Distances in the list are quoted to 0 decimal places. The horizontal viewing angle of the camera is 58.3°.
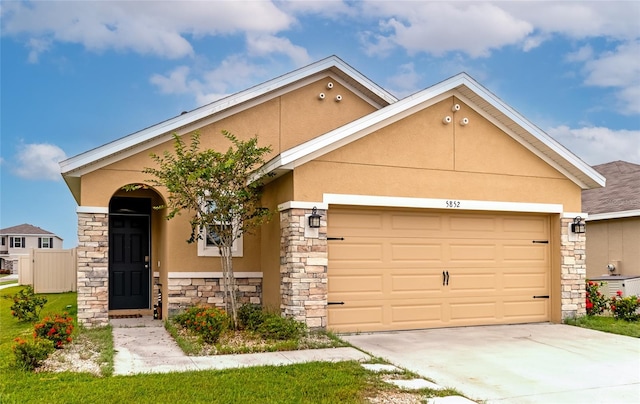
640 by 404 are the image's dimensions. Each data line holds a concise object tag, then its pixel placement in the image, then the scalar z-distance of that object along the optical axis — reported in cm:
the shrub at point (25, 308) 1234
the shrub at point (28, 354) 720
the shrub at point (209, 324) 874
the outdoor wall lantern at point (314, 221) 948
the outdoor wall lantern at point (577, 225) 1152
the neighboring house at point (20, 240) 5222
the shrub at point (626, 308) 1174
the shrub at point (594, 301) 1210
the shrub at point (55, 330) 823
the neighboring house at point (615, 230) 1523
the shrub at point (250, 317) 988
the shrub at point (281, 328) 902
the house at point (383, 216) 984
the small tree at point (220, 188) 952
